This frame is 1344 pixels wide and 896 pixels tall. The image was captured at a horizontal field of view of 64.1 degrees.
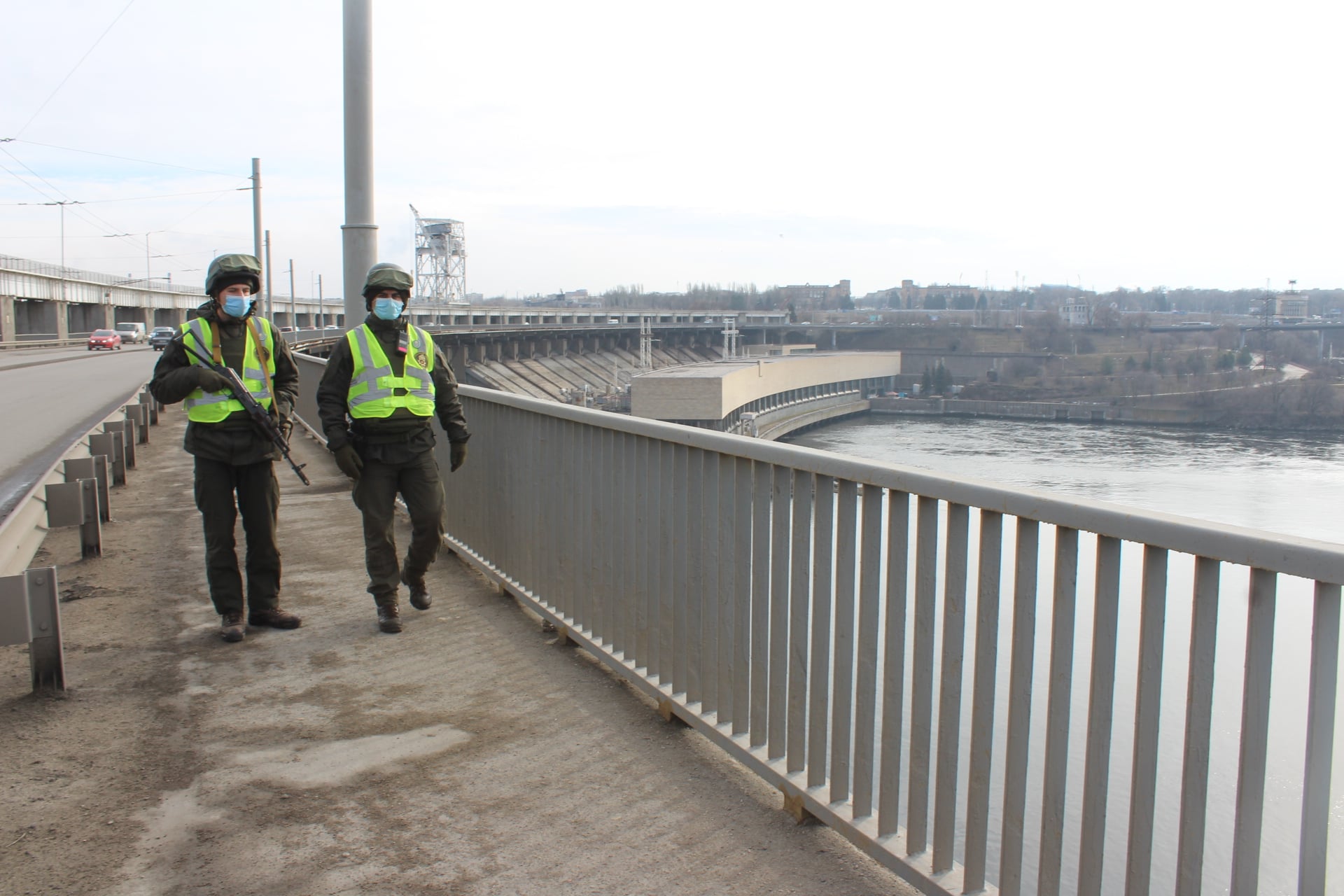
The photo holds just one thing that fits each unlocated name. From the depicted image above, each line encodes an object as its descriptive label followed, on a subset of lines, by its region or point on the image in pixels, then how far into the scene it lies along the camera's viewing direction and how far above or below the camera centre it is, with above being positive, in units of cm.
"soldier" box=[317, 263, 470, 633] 523 -40
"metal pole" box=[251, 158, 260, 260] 3903 +471
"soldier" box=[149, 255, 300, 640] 502 -45
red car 5463 -37
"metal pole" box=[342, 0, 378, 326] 839 +144
